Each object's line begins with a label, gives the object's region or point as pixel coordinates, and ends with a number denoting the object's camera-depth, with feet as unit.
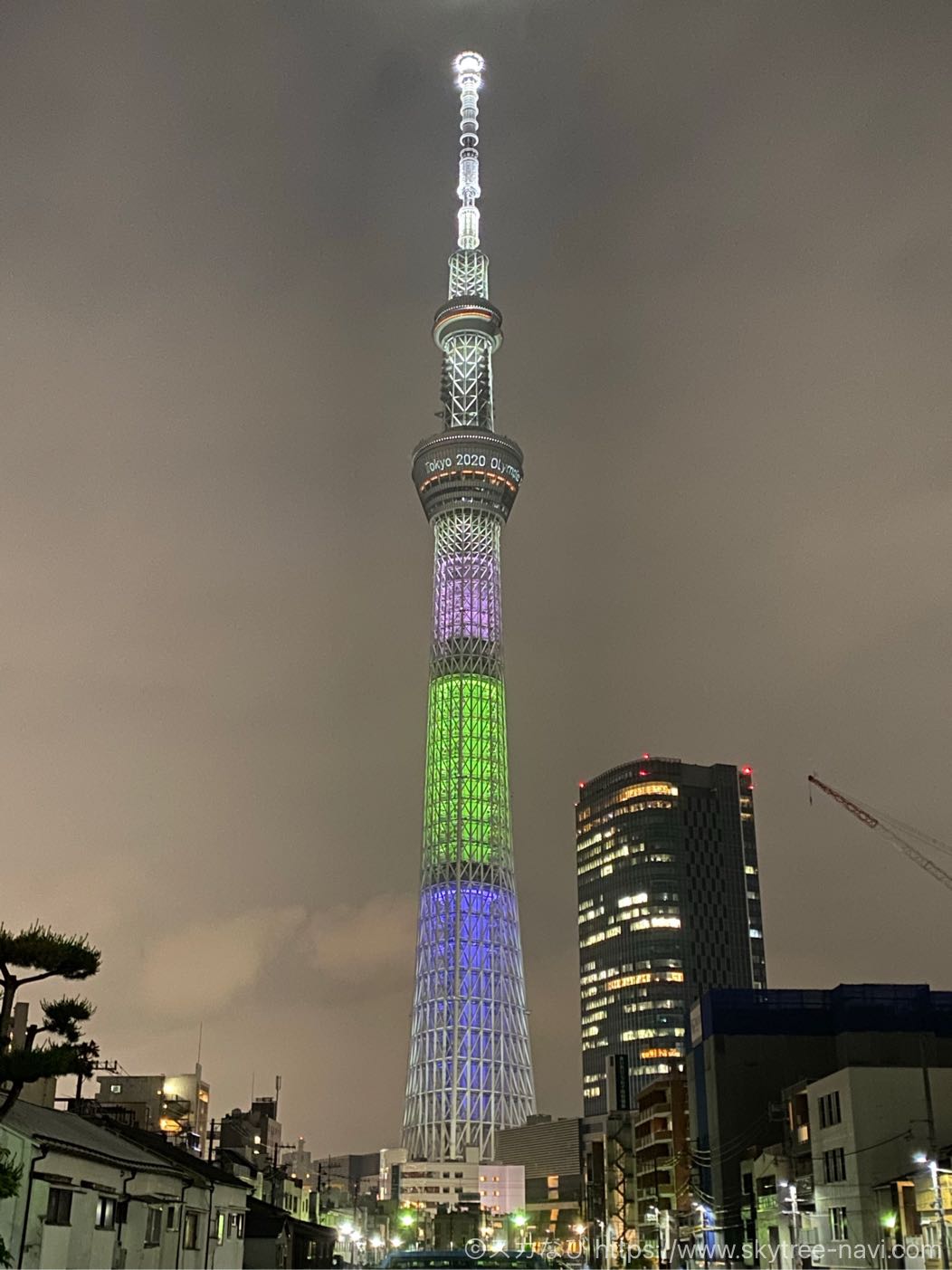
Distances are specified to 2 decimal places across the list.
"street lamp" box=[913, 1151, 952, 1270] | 188.14
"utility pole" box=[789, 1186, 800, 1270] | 248.73
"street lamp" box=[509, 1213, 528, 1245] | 492.54
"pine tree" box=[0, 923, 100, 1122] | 101.55
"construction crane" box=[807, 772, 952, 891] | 561.35
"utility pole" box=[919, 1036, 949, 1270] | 188.96
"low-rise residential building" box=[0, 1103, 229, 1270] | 116.06
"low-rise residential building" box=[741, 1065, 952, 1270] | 242.58
